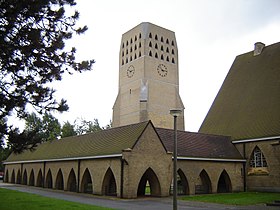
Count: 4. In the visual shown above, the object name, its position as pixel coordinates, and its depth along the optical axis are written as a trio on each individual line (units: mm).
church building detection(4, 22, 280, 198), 23809
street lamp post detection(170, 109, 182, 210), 11605
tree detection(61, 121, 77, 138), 55312
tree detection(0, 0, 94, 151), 10461
